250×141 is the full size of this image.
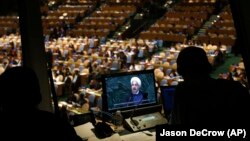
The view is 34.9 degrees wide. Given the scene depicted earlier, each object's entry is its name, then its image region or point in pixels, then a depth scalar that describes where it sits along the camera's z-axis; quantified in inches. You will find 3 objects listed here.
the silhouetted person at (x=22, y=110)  72.3
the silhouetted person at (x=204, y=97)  86.1
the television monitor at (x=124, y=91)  132.8
